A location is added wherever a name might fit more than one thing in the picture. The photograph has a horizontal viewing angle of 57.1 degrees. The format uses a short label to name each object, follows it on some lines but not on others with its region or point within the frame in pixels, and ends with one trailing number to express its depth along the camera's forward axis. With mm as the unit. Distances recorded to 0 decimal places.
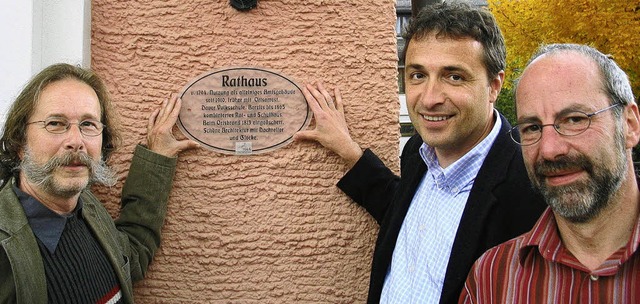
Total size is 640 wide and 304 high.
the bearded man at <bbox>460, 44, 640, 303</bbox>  1562
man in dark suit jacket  1990
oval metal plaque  2555
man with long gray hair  1772
